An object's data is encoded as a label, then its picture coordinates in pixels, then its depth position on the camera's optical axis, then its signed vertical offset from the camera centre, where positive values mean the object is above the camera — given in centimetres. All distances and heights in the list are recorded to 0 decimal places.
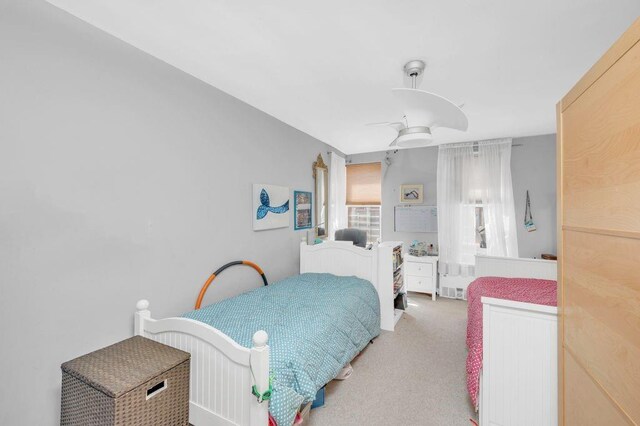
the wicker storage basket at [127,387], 108 -71
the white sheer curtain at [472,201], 403 +22
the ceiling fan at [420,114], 161 +66
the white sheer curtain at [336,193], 448 +38
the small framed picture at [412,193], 468 +39
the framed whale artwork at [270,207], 286 +10
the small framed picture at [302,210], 353 +8
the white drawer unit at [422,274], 430 -89
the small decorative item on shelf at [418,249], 449 -53
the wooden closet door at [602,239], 71 -7
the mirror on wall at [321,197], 401 +28
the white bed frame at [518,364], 140 -78
